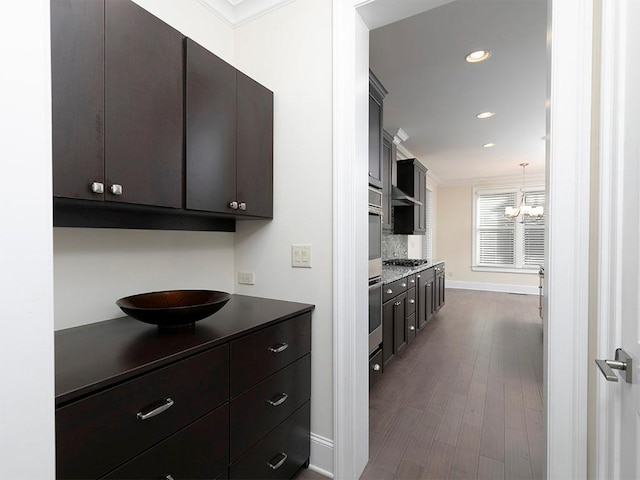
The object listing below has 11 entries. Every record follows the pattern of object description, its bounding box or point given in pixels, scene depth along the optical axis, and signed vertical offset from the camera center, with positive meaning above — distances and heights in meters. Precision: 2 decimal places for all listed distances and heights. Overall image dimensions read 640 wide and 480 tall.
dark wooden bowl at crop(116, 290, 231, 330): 1.15 -0.29
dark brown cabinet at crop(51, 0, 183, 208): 0.94 +0.47
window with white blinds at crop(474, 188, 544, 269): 6.95 +0.08
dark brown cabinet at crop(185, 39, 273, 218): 1.36 +0.49
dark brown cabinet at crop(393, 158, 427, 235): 4.65 +0.66
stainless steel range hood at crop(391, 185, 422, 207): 3.68 +0.51
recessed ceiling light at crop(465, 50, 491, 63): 2.49 +1.51
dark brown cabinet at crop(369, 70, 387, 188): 2.53 +0.93
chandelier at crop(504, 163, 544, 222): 5.78 +0.51
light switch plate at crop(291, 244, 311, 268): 1.68 -0.10
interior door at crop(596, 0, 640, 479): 0.79 -0.01
